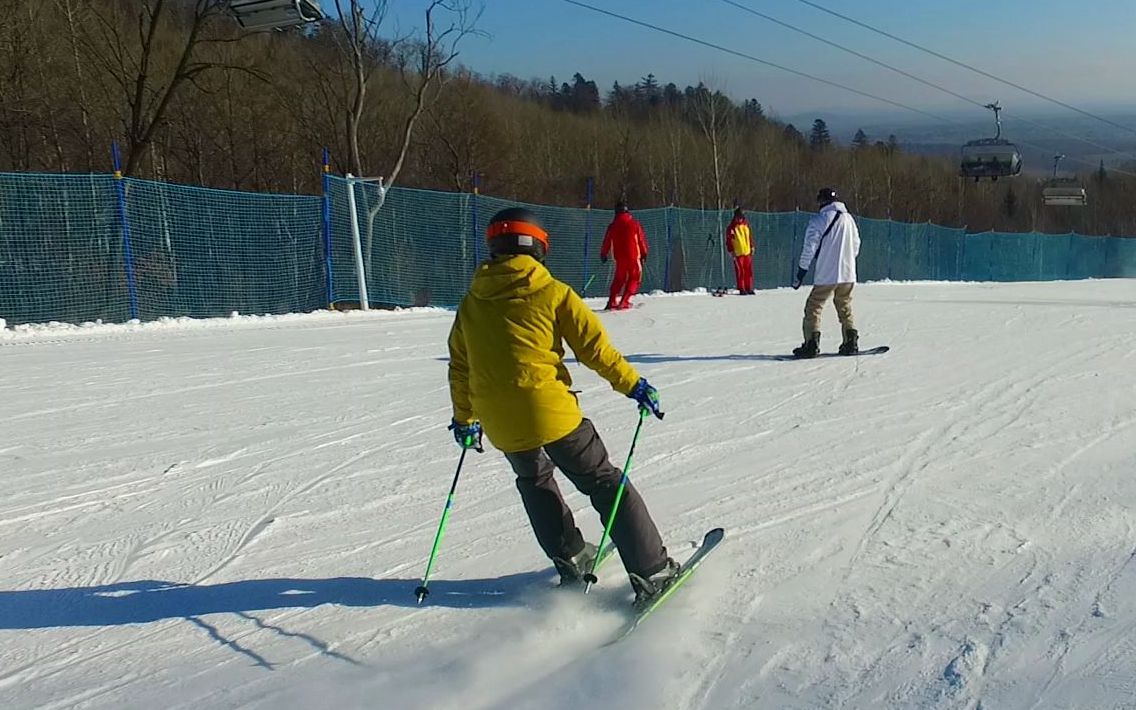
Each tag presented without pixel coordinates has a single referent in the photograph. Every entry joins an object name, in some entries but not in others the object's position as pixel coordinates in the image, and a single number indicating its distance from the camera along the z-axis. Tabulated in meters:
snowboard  9.18
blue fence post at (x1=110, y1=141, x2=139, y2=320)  11.99
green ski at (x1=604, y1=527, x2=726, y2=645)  3.17
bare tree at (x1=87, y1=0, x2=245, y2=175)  16.53
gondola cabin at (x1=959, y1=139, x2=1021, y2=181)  36.25
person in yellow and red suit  18.34
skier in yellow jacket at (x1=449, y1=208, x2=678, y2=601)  3.07
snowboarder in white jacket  8.80
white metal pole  14.25
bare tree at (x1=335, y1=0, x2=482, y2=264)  18.64
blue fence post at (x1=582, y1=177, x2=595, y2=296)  21.47
